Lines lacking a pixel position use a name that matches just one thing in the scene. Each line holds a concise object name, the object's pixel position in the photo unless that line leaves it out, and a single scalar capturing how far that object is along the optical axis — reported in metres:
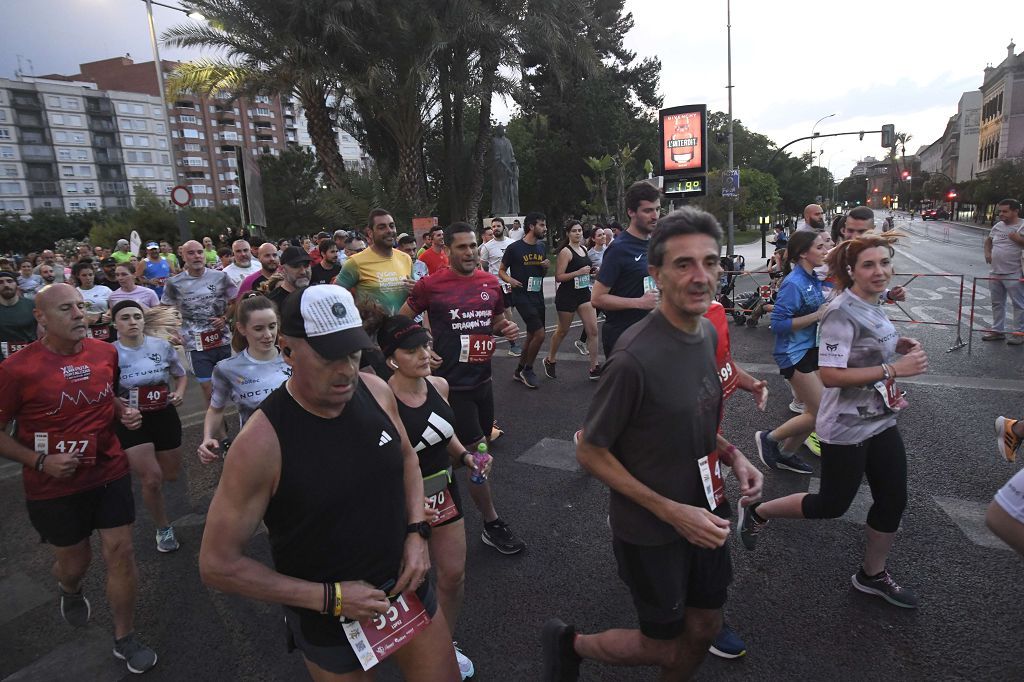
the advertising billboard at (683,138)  18.48
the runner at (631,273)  4.66
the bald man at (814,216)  8.54
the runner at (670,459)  1.97
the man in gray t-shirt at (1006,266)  8.70
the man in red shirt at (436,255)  9.23
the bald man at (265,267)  6.59
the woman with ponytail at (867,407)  2.91
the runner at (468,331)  3.88
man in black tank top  1.62
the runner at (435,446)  2.77
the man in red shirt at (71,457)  3.03
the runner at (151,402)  4.01
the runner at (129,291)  7.41
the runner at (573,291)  7.71
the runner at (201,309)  6.30
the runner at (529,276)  7.83
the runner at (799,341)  4.52
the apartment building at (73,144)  85.00
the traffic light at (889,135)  29.65
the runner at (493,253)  11.05
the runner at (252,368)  3.72
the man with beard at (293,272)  5.15
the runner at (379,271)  5.67
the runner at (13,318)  5.97
